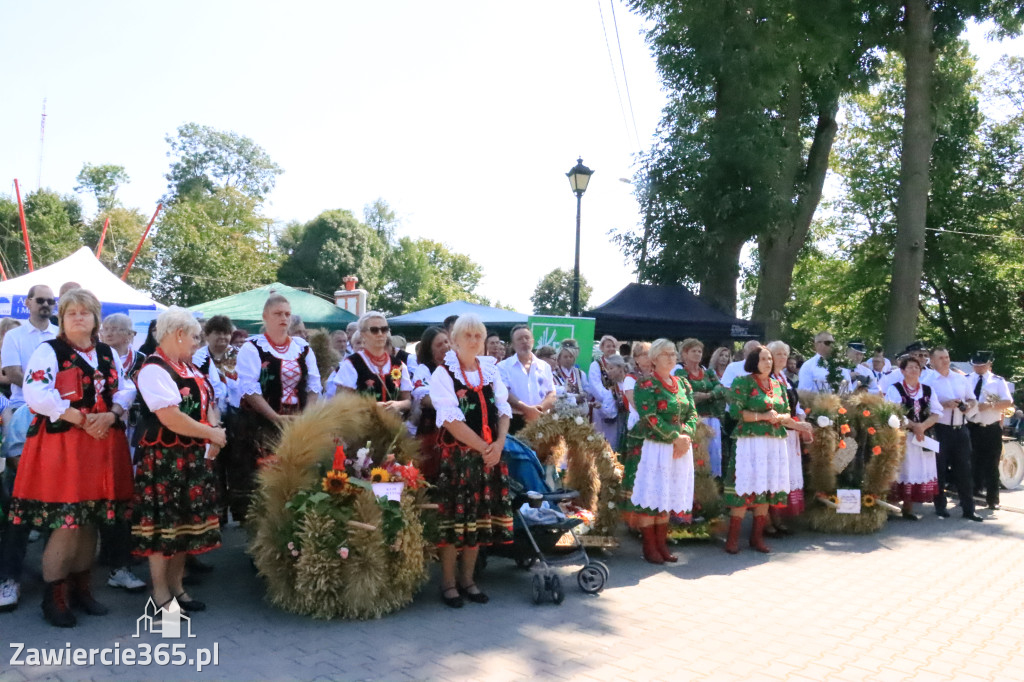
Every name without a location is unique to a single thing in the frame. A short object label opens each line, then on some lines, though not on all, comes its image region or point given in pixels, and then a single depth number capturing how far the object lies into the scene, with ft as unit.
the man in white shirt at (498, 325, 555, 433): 24.82
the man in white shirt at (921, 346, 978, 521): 30.94
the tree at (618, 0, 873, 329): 55.26
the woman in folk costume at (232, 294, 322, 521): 18.93
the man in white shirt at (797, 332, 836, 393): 30.09
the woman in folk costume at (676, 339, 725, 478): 27.68
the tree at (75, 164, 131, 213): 161.17
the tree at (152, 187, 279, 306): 117.29
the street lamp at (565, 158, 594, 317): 43.34
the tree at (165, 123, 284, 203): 164.66
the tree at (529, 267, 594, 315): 194.59
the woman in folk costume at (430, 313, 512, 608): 17.37
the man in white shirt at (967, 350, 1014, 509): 31.86
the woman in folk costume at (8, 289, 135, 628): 15.16
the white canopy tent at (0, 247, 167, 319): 40.19
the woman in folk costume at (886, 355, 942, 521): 30.14
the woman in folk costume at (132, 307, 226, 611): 15.31
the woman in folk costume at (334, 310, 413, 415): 19.66
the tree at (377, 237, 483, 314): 176.96
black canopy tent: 48.42
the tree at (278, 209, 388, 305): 150.41
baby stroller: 18.24
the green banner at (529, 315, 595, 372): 34.09
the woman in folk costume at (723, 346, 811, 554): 24.09
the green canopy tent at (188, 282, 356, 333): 51.55
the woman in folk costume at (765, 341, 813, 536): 25.92
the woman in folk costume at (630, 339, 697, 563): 22.30
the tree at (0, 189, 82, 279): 132.77
